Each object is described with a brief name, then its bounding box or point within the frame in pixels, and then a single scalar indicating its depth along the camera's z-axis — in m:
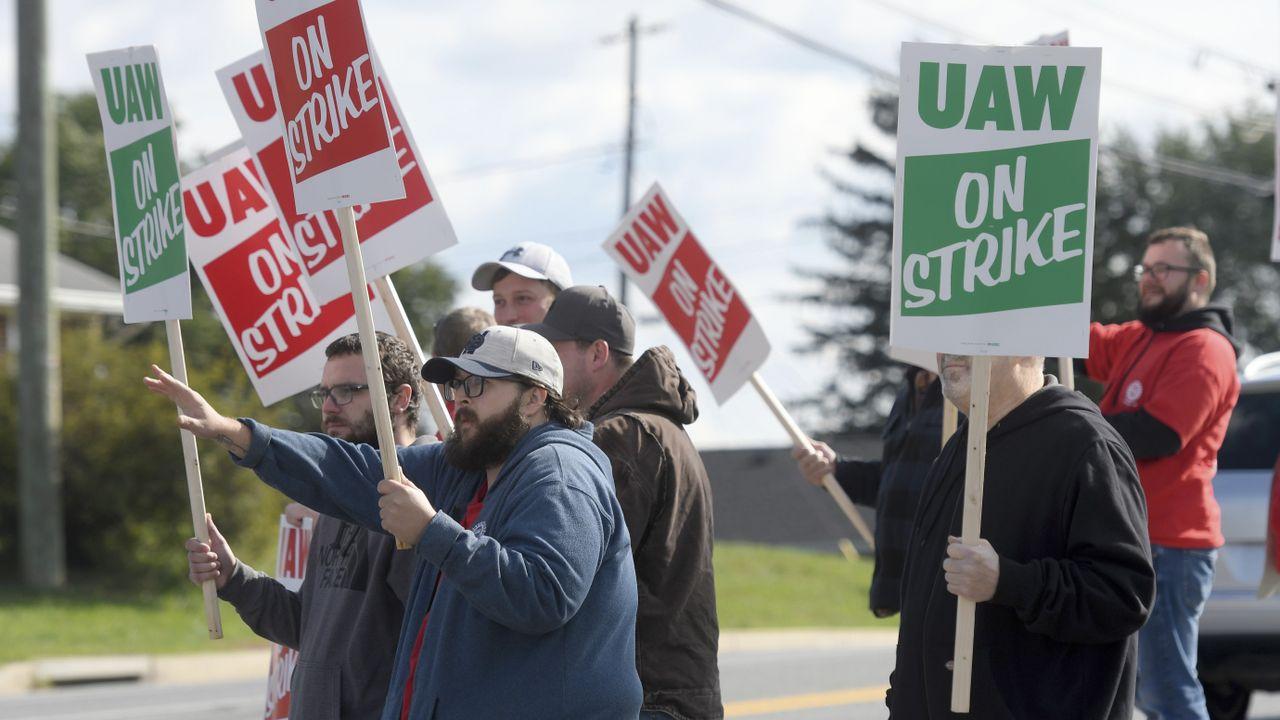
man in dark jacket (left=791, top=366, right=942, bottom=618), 11.73
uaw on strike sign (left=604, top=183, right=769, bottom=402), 12.63
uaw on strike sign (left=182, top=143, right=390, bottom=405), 10.65
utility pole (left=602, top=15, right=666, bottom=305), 65.44
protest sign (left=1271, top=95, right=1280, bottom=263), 12.64
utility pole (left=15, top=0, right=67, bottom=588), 31.94
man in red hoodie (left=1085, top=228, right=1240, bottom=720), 11.12
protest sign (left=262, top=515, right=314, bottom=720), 9.50
